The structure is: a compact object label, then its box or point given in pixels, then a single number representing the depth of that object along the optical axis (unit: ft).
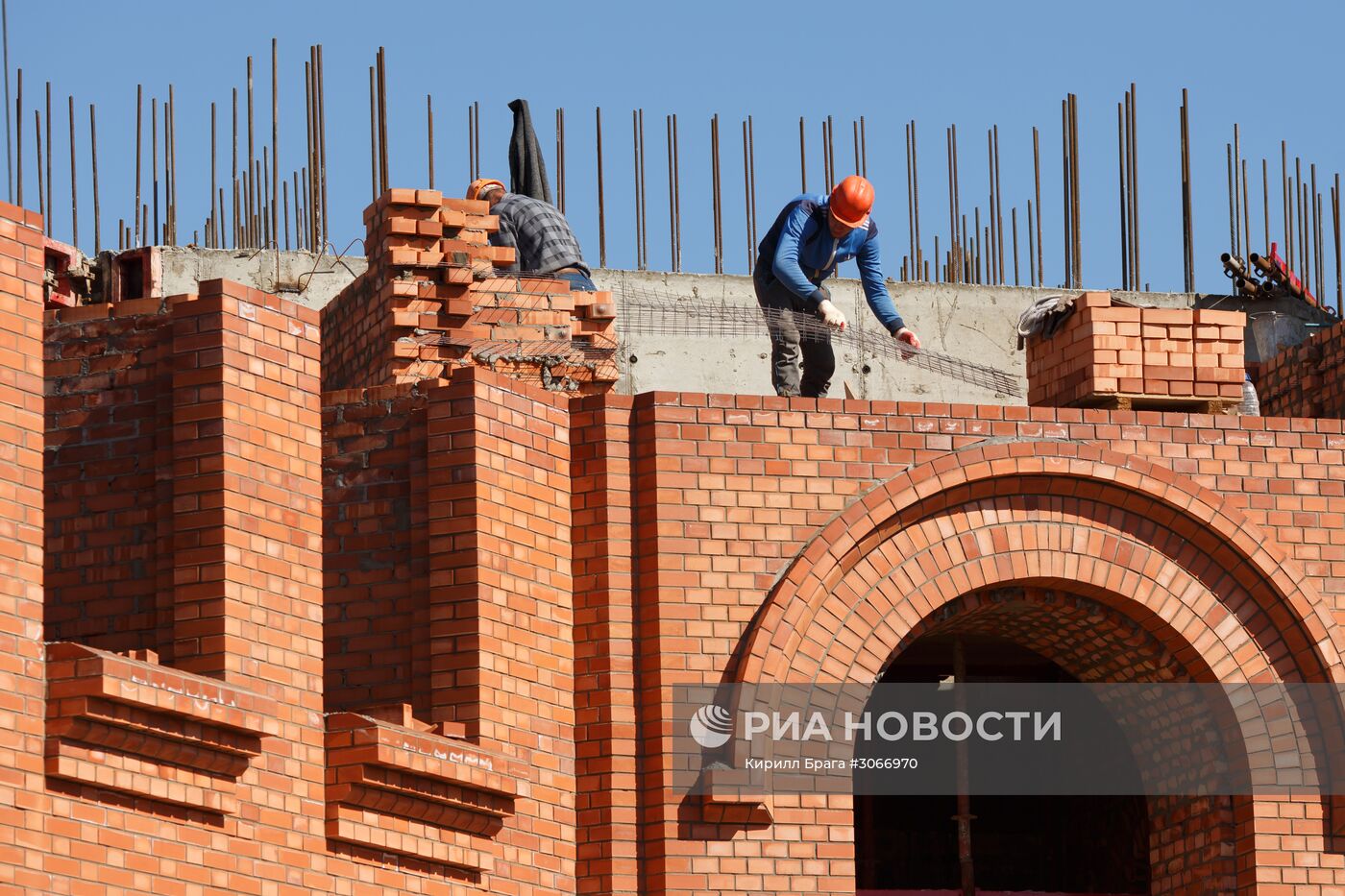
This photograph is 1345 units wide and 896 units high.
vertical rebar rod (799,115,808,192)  64.75
